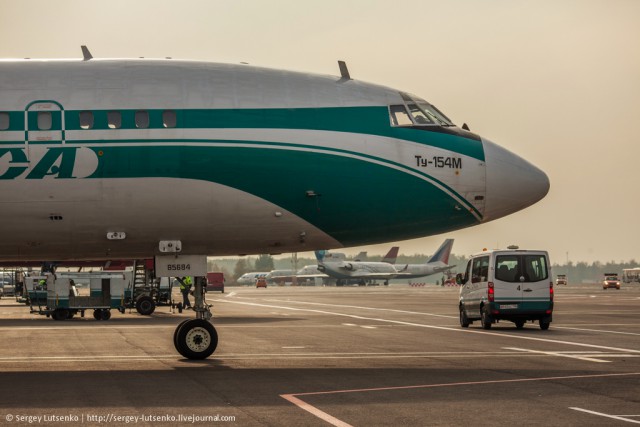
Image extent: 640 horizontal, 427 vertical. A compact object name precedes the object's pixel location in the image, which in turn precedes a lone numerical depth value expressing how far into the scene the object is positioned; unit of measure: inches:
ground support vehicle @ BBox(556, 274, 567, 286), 6496.1
